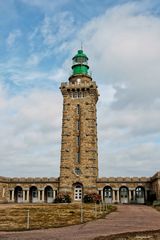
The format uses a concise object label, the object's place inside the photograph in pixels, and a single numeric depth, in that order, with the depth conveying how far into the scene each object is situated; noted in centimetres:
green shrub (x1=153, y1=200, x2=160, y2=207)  2767
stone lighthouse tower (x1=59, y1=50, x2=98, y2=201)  3392
